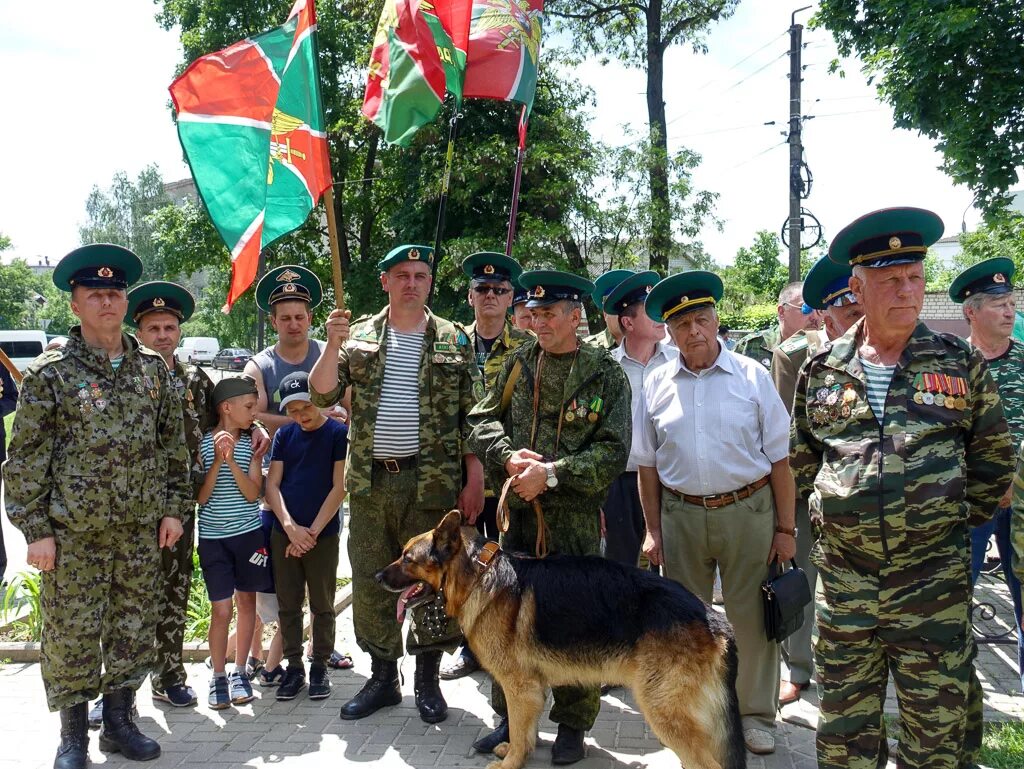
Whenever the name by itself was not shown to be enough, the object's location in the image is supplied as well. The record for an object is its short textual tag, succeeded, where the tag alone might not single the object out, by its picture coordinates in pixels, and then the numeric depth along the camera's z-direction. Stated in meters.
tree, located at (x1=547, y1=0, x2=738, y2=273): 14.80
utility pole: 16.70
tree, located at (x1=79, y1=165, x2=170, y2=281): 58.22
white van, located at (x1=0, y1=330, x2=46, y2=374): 34.88
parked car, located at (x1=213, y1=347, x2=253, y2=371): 49.11
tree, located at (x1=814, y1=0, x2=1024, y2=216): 11.45
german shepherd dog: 3.23
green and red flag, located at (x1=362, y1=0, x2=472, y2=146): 4.88
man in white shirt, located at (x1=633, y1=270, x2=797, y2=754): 3.87
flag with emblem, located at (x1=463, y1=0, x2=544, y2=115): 5.81
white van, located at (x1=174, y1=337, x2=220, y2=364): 58.56
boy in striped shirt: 4.68
